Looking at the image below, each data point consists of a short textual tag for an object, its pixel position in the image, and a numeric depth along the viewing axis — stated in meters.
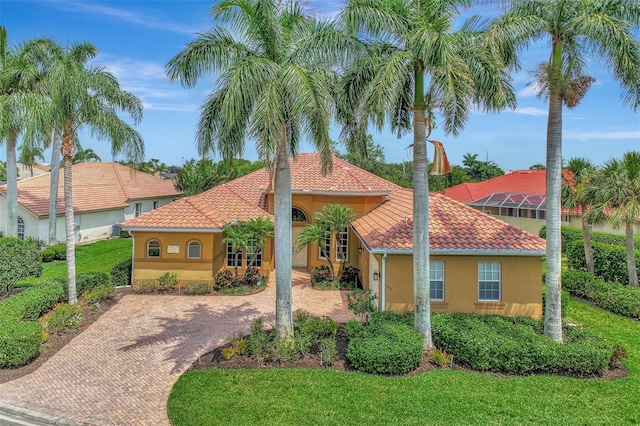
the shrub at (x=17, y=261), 16.72
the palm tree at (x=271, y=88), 9.11
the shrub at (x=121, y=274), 18.72
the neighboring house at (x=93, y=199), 28.52
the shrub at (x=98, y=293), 14.98
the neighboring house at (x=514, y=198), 31.67
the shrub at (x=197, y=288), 17.44
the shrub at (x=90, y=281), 15.68
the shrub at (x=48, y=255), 24.78
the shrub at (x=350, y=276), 19.08
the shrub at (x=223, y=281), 18.09
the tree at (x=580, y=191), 18.25
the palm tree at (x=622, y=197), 15.65
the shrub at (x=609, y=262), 17.80
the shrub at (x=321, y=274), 19.25
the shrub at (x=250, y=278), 18.59
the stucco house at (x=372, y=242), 13.12
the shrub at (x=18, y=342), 9.96
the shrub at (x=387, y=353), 9.52
